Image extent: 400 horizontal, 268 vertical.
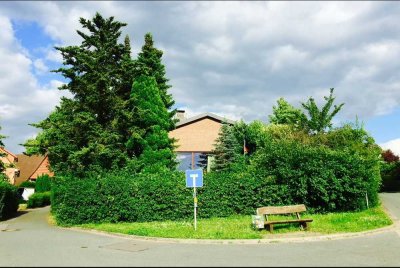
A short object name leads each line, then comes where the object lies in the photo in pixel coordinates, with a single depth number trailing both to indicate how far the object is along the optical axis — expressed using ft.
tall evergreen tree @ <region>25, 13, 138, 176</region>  81.46
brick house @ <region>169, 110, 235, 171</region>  116.06
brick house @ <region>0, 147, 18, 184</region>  201.98
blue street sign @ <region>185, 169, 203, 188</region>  52.70
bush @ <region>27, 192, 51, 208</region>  127.65
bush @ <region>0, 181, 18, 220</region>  82.84
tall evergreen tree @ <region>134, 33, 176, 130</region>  98.17
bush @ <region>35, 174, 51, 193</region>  160.97
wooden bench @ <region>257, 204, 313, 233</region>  49.24
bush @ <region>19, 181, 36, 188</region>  180.47
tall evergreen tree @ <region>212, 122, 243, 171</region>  102.88
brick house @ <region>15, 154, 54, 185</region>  217.56
